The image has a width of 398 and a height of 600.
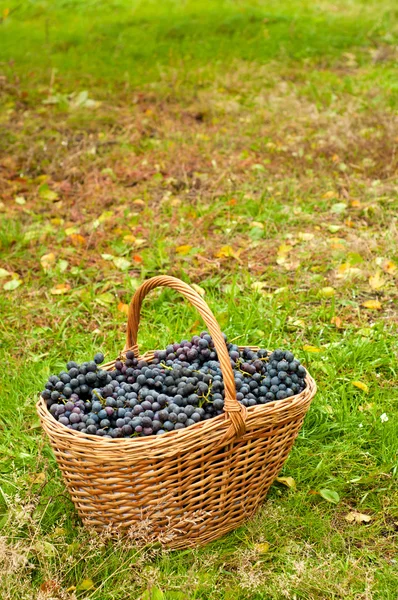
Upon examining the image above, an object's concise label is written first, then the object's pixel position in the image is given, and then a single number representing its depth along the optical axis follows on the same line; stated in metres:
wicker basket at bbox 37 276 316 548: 2.10
